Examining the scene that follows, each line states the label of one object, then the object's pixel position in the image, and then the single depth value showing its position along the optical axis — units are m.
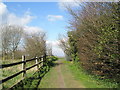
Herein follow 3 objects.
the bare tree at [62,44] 30.25
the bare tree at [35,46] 18.91
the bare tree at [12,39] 32.16
